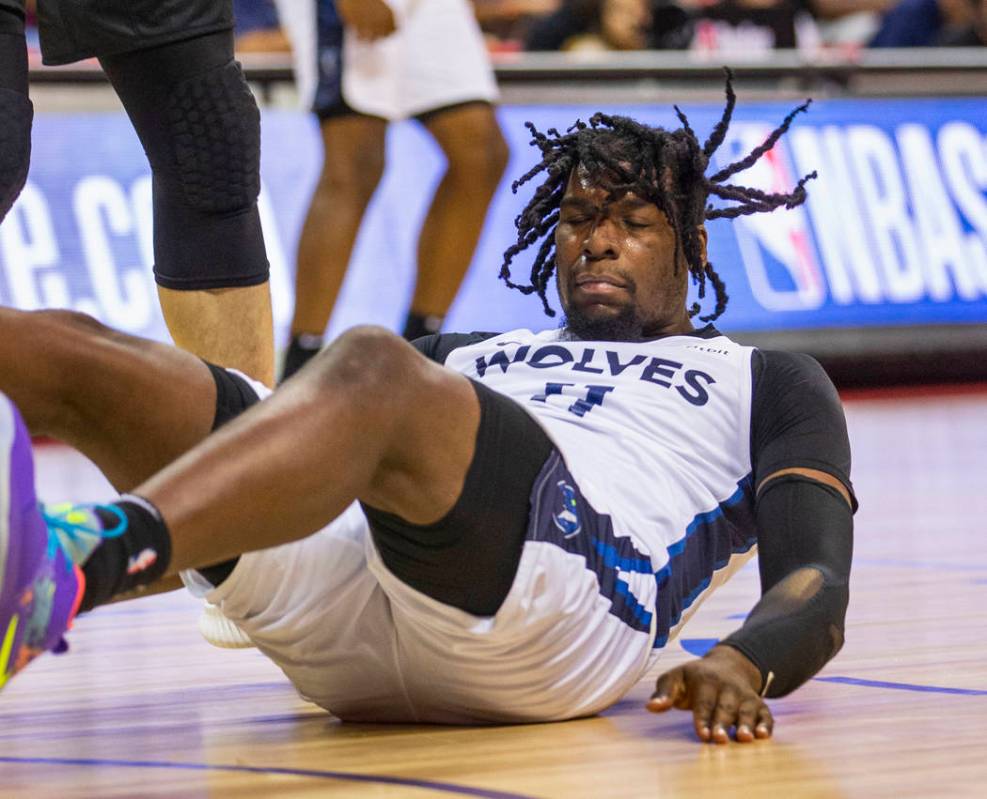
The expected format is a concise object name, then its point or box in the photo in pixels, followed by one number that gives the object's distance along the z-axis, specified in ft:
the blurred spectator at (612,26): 49.06
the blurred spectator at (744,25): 52.54
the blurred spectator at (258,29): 46.21
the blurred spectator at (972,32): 50.42
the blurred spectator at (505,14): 59.41
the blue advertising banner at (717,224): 38.60
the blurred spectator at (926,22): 51.34
